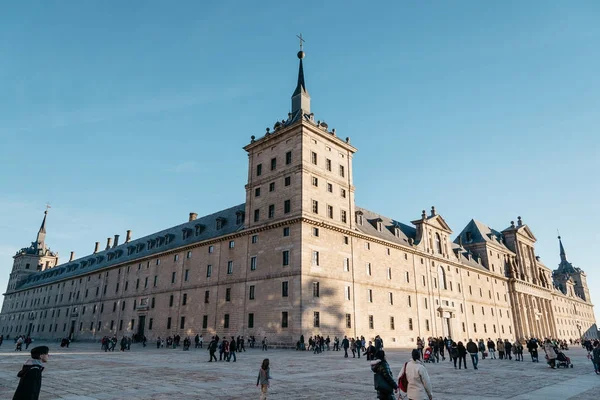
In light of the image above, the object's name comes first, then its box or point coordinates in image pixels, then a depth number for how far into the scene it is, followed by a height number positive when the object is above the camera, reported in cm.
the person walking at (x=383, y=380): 720 -83
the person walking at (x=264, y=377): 1038 -115
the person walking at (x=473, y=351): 2078 -91
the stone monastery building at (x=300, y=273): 3897 +737
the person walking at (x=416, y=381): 715 -85
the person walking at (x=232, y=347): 2426 -92
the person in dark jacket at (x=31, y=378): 566 -67
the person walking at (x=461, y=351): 2181 -95
